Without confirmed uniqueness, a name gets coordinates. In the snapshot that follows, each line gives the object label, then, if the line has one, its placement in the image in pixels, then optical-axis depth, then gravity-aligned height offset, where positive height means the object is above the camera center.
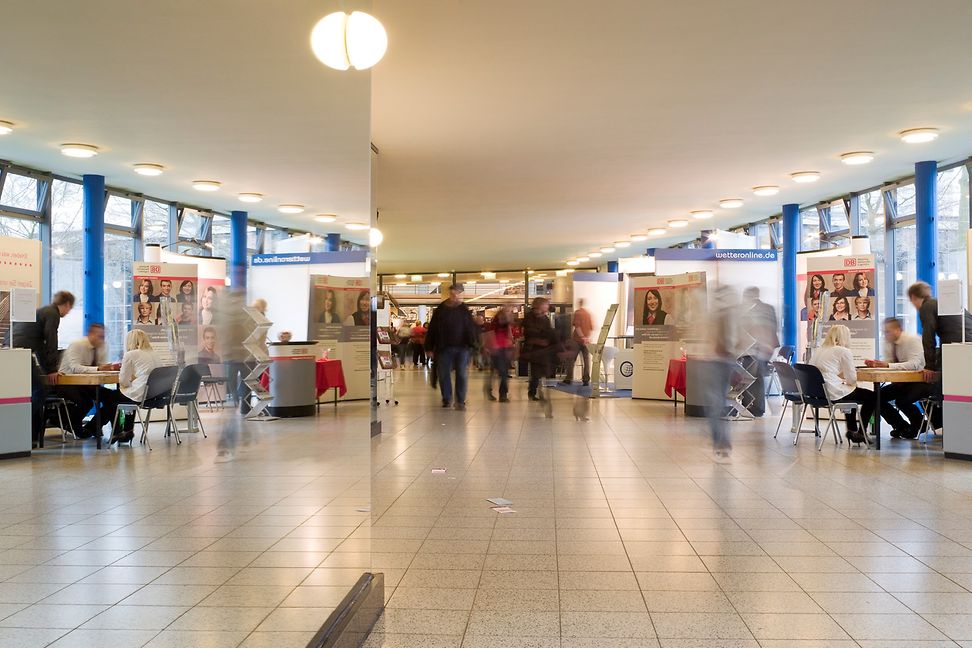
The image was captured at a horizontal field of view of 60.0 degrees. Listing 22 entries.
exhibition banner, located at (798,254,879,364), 11.46 +0.47
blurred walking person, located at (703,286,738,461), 8.10 -0.19
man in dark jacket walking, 12.36 +0.01
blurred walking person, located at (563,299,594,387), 13.67 +0.03
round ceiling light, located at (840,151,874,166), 11.01 +2.32
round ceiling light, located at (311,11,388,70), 2.71 +1.03
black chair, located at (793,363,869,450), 8.63 -0.62
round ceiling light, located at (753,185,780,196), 13.66 +2.36
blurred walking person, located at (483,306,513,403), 14.49 -0.17
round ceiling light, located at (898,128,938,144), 9.74 +2.31
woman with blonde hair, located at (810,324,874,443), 8.56 -0.36
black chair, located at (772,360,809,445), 9.20 -0.58
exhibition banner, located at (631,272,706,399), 13.63 +0.18
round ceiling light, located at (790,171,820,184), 12.39 +2.33
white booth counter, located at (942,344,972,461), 7.52 -0.63
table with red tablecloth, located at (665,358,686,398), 12.37 -0.61
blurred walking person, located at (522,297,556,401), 12.95 -0.06
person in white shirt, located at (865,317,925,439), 8.92 -0.61
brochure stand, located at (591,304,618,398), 14.91 -0.30
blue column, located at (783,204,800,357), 16.41 +1.36
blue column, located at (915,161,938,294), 12.02 +1.56
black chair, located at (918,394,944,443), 8.72 -0.80
